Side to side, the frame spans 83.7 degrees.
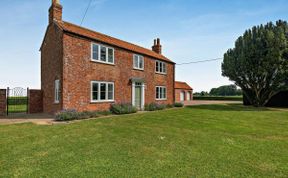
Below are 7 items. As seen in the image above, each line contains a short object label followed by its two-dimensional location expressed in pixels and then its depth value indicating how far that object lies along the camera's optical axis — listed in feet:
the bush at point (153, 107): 56.66
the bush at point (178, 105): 71.60
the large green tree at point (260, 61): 63.21
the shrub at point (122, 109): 45.46
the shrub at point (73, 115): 34.19
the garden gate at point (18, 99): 44.64
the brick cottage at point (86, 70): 39.58
